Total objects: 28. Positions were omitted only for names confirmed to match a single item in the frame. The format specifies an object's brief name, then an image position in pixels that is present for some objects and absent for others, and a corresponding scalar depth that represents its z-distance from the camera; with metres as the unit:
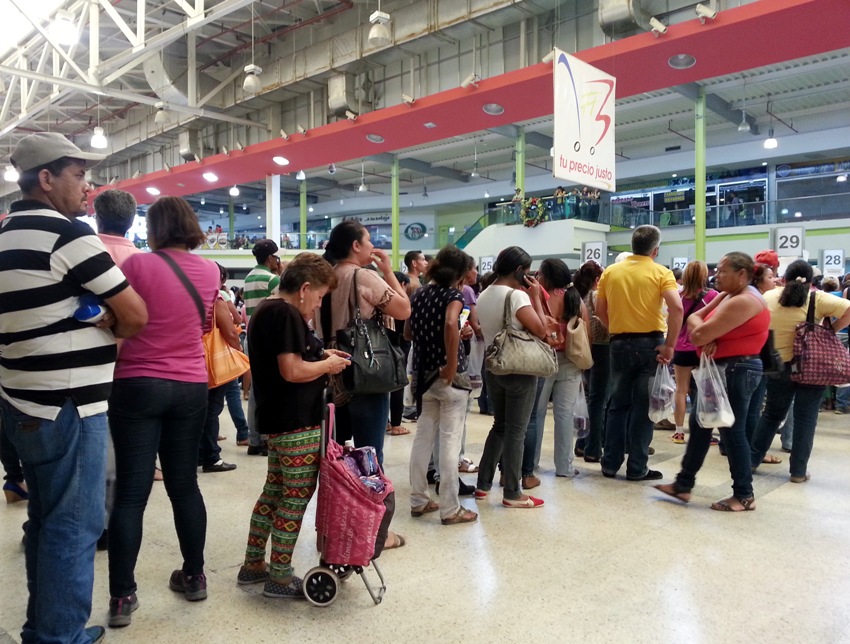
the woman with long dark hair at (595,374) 4.55
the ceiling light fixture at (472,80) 10.60
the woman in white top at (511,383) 3.39
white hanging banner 5.46
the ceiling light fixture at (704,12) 7.68
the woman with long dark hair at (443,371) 3.21
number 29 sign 8.79
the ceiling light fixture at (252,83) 11.41
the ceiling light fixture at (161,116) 13.86
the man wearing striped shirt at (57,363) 1.77
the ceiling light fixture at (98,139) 11.35
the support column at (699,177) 13.05
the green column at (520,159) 15.05
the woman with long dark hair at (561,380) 4.05
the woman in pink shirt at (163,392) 2.13
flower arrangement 15.85
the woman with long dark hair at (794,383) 4.04
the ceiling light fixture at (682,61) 8.78
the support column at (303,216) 23.30
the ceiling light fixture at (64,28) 9.22
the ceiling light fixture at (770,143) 15.96
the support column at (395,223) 18.38
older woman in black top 2.31
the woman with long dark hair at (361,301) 2.85
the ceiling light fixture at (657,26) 8.05
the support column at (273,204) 17.05
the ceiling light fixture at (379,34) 9.62
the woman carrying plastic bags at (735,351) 3.42
